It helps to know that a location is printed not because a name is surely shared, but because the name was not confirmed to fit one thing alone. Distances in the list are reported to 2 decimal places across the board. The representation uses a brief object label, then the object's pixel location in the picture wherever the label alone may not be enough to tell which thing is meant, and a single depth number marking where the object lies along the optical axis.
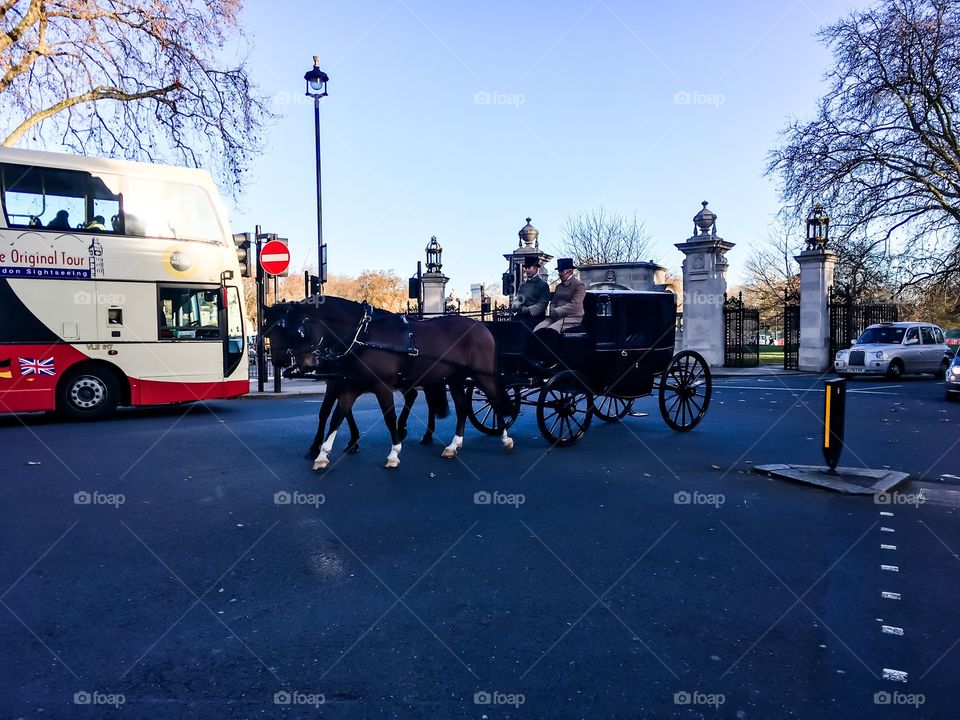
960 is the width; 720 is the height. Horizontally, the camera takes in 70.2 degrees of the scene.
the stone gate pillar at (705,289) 26.48
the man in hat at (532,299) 9.02
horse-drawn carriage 7.25
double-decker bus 10.93
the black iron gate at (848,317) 25.64
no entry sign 16.12
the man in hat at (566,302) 8.66
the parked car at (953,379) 14.58
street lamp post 18.33
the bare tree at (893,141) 23.36
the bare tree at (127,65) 17.73
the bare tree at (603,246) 48.53
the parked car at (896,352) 21.00
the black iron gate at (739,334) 26.34
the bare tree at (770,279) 48.91
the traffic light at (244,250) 13.31
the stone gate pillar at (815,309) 25.45
